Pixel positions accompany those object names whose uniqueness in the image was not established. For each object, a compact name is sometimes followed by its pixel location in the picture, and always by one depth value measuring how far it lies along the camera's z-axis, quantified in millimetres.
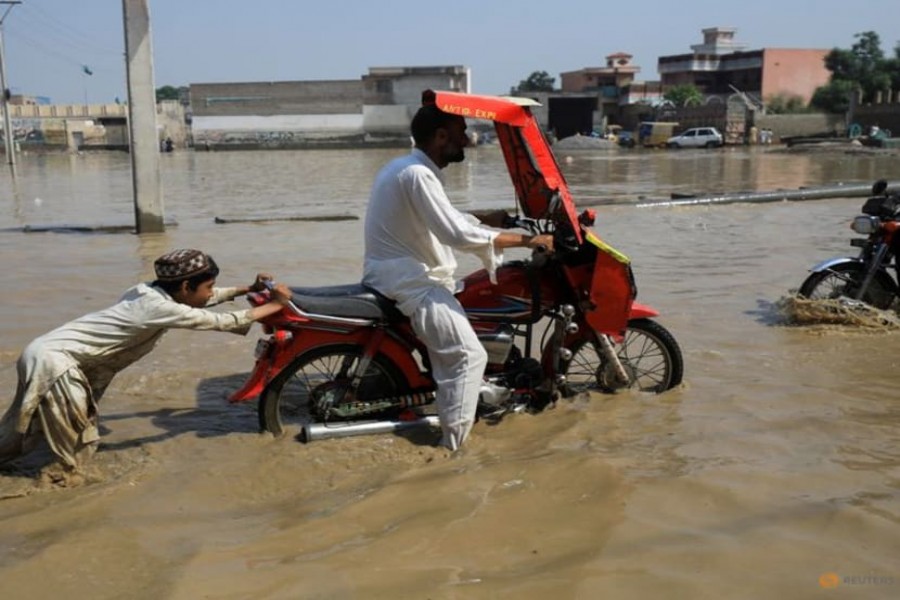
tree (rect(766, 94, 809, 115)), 66438
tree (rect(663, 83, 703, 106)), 71562
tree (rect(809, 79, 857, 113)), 61000
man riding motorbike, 3998
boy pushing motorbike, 3801
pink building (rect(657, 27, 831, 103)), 71938
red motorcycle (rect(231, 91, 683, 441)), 4191
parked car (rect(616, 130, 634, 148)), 60594
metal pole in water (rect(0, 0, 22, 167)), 37281
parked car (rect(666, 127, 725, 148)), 55562
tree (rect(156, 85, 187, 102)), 123544
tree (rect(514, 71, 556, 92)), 109194
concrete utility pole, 13156
